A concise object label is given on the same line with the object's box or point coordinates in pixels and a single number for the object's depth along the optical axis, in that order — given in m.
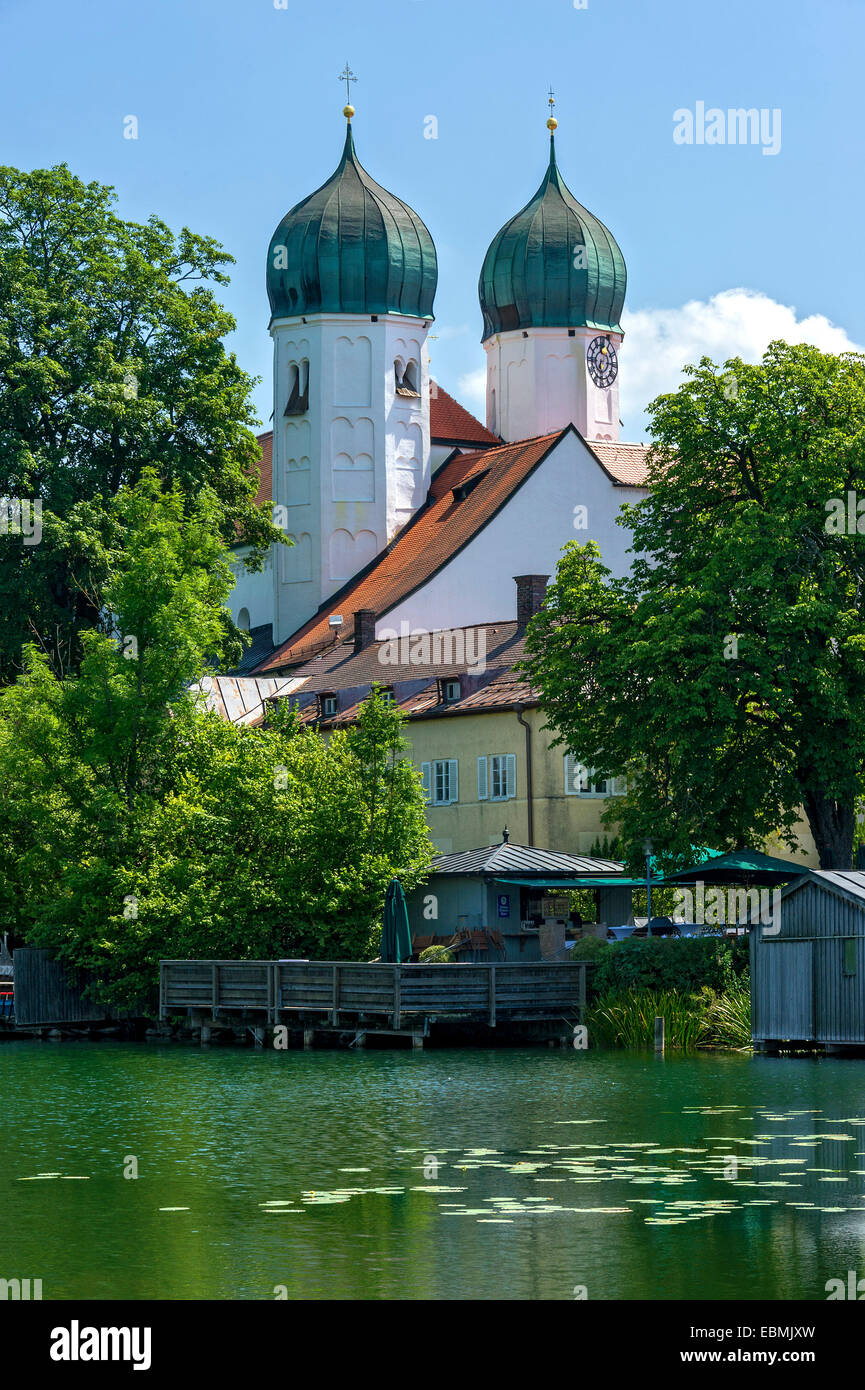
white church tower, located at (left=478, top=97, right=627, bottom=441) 82.31
